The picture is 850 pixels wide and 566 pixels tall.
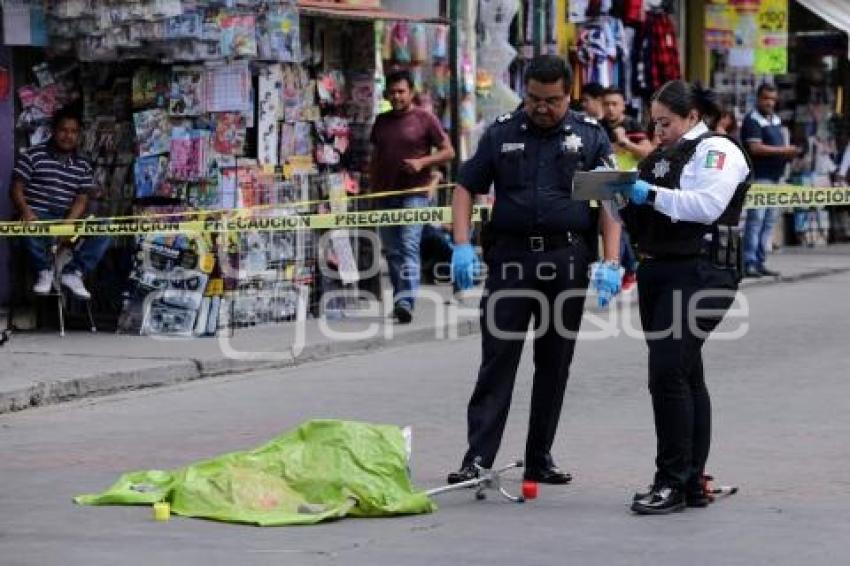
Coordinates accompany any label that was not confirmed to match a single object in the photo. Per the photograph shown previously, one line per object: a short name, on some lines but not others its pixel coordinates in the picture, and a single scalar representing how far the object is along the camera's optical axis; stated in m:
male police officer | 9.30
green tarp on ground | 8.57
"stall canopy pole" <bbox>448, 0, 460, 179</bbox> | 18.30
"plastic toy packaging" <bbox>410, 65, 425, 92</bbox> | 19.33
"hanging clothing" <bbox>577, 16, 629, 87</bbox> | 22.11
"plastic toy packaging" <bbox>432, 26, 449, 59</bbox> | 19.50
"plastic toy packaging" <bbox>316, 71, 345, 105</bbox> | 16.52
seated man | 15.25
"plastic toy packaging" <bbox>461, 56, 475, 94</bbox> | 19.67
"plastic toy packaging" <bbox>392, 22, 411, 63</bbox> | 18.84
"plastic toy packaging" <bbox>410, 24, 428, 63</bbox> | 19.09
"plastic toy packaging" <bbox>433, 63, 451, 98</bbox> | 19.75
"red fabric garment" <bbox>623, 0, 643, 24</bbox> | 22.61
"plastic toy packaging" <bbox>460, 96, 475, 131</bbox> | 19.72
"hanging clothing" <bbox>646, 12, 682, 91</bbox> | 23.30
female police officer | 8.73
